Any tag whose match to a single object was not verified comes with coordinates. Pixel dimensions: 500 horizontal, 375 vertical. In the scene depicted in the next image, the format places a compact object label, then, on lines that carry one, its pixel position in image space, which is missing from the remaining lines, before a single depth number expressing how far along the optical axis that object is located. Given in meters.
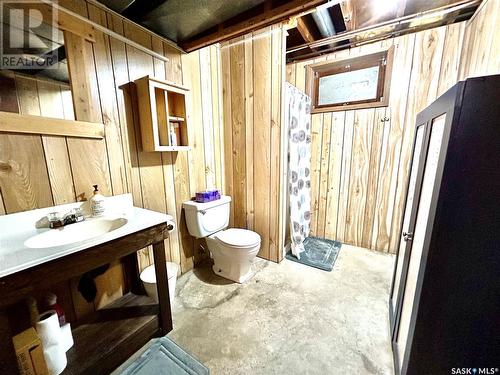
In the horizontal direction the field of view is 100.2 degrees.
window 2.08
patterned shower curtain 2.06
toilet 1.81
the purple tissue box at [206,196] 1.93
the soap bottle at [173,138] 1.68
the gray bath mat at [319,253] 2.15
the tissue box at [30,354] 0.93
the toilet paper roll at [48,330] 1.02
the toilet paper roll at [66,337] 1.11
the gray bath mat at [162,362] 1.15
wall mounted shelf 1.02
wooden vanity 0.79
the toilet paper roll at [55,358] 1.01
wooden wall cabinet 1.46
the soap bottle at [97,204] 1.29
